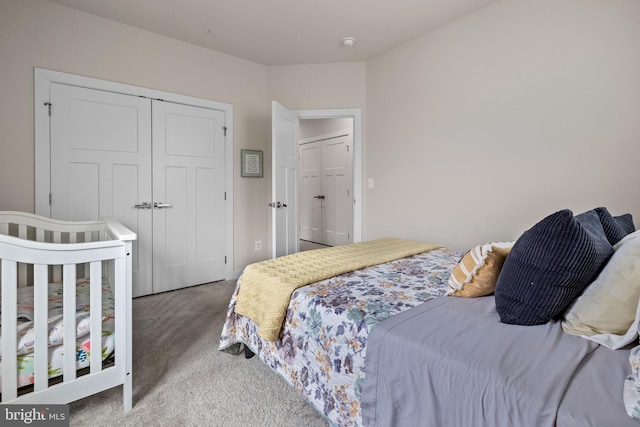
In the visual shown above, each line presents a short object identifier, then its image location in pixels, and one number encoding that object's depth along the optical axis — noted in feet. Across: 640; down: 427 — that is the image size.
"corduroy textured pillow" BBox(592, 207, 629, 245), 4.30
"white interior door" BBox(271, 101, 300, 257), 10.26
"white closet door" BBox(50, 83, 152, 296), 8.42
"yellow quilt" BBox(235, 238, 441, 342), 4.66
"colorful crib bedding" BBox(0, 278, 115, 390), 4.20
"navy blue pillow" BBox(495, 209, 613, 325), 3.16
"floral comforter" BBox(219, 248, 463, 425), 3.76
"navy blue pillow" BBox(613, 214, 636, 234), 4.91
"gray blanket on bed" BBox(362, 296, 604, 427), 2.48
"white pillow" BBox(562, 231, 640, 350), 2.95
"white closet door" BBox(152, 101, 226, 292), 10.09
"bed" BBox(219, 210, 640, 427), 2.45
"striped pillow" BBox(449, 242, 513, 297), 4.19
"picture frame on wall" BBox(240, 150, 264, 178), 11.79
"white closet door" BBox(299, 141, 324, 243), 19.03
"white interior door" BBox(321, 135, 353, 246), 16.97
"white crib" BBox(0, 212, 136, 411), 4.00
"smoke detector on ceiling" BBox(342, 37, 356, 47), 9.98
